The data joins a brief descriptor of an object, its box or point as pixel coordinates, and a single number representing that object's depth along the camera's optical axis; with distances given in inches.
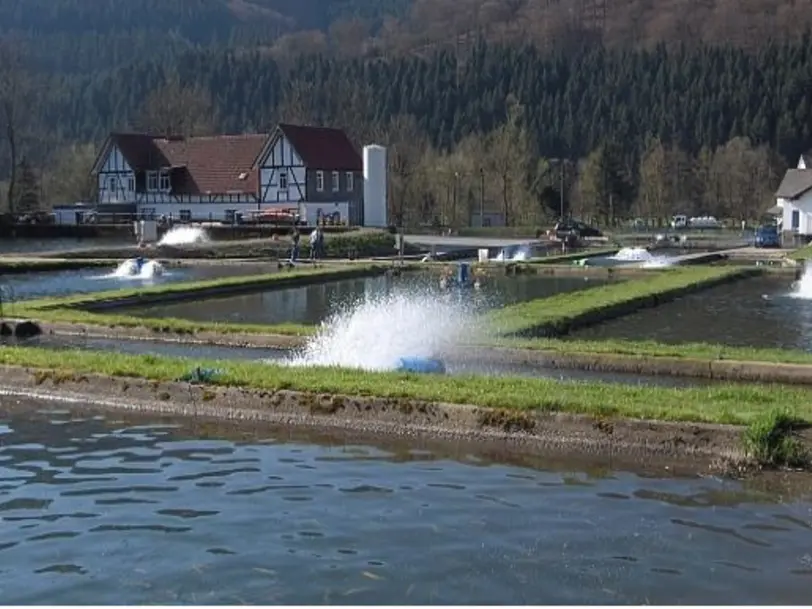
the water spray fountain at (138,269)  1587.1
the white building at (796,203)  2970.0
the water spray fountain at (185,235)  2405.5
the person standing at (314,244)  1948.8
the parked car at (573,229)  2879.4
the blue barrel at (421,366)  621.6
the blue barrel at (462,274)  1390.3
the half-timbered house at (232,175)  3107.8
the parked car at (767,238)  2513.5
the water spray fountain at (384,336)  693.3
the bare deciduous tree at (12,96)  3619.6
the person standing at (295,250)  1872.5
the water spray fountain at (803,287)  1254.7
